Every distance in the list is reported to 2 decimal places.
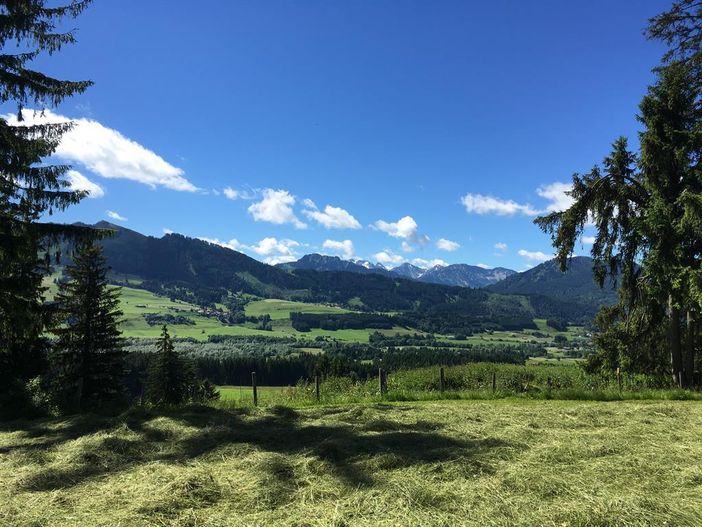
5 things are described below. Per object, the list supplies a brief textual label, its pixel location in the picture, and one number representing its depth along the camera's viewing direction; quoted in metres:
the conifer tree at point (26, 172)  12.17
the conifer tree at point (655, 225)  17.69
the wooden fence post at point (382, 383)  17.78
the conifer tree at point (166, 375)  37.22
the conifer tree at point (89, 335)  29.09
